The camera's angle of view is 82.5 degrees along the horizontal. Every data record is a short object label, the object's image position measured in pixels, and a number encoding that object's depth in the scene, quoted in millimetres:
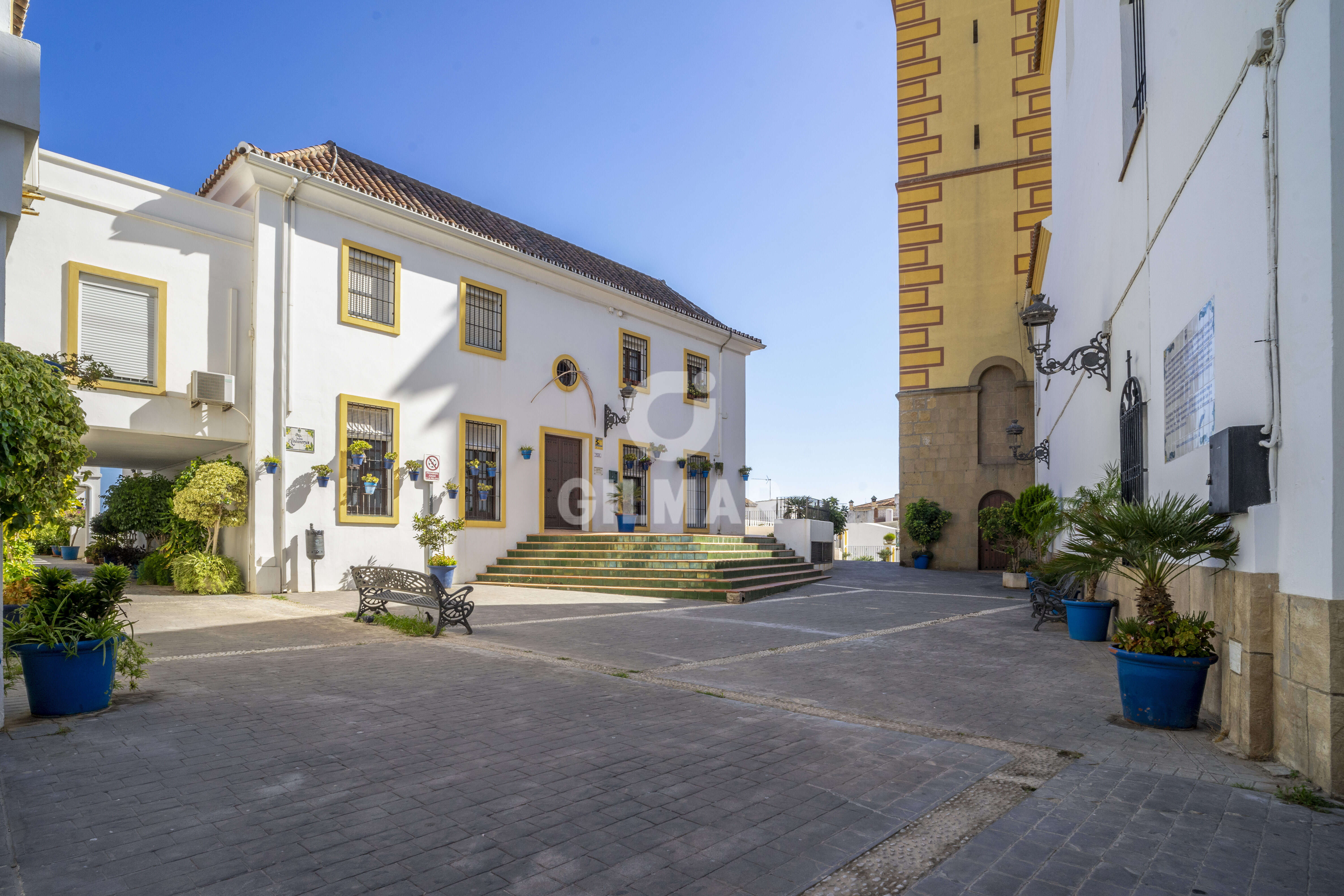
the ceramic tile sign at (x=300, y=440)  13422
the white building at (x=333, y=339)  12023
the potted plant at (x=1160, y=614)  4906
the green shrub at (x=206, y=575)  12602
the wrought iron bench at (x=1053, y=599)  10070
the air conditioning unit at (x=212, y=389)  12453
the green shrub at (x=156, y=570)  14453
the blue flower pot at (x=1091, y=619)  8969
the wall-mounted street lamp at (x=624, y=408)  19953
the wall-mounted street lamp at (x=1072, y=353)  9383
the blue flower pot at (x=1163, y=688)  4965
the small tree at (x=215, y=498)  12500
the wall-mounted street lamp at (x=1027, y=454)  17297
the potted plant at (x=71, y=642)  5152
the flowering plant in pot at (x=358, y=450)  14117
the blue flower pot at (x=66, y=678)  5137
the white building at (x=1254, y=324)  3713
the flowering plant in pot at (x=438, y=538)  14312
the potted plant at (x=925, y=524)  22469
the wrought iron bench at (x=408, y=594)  9109
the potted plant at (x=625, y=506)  19891
